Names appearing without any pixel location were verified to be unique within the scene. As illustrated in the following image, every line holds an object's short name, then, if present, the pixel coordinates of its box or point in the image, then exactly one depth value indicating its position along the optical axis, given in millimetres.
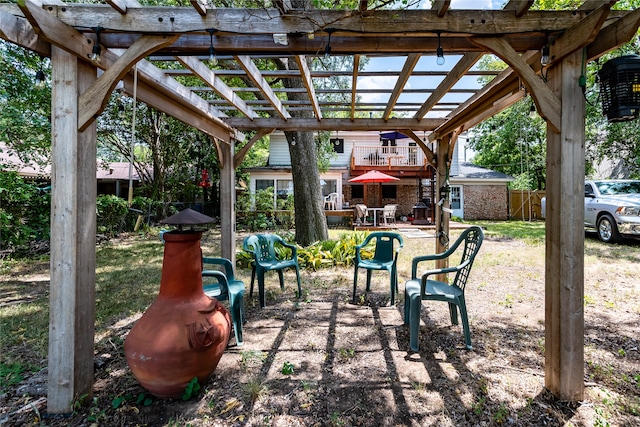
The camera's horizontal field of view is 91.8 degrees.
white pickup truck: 7055
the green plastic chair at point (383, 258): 3971
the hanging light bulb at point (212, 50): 2043
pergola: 1931
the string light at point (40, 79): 2154
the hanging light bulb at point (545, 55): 2070
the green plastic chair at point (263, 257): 3900
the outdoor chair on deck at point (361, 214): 11650
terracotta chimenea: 1958
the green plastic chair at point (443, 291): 2809
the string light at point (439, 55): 2074
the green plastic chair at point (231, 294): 2871
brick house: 13984
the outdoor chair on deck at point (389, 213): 11867
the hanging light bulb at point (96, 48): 2004
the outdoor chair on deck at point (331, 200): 13453
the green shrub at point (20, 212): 5957
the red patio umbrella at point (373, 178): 11414
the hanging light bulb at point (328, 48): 2045
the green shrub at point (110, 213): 8711
